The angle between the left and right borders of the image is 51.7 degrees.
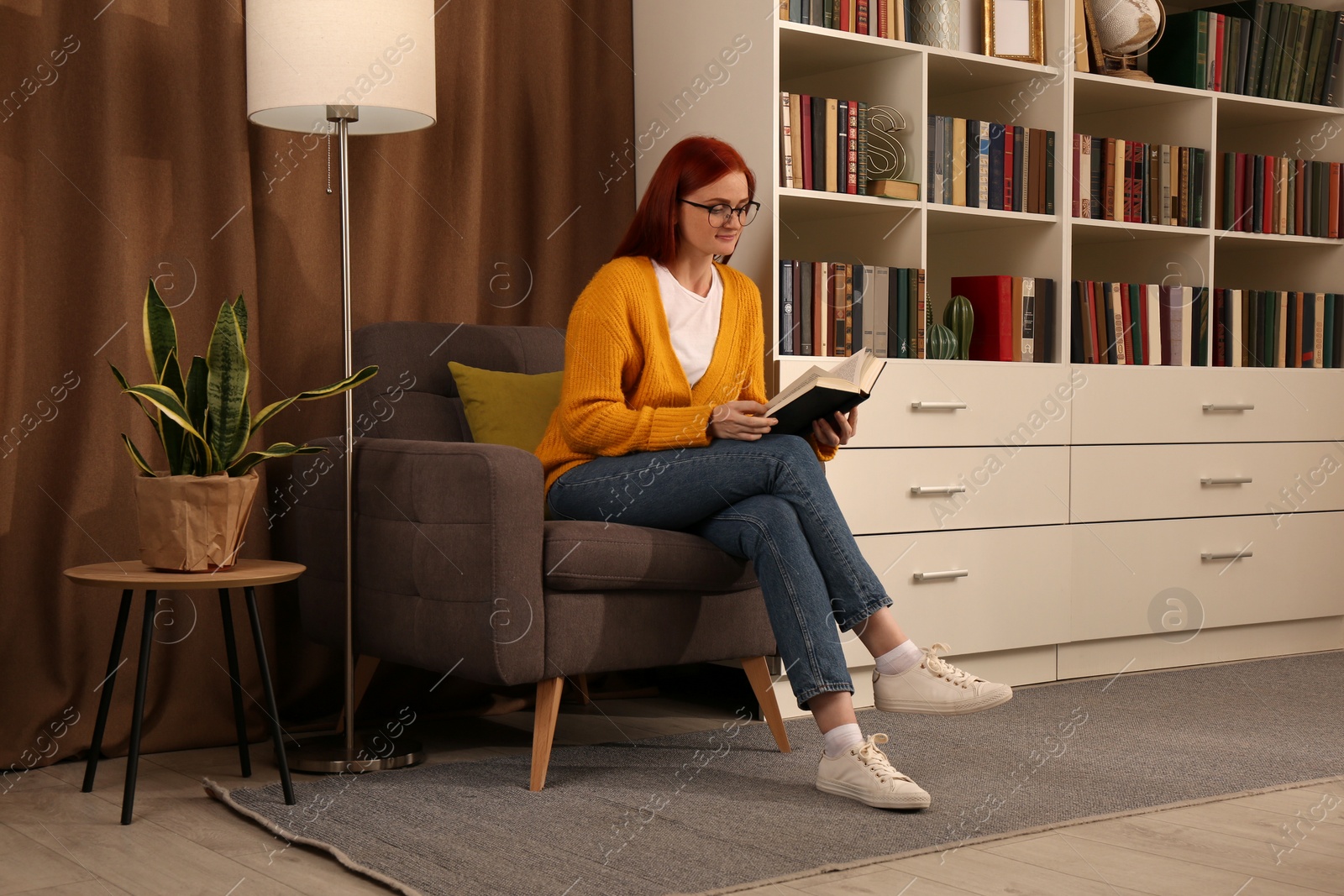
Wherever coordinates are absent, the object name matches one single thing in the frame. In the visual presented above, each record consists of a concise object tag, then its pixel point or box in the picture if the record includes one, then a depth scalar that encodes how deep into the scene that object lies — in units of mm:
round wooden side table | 1946
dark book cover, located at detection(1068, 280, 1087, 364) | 3174
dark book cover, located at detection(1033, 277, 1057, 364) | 3115
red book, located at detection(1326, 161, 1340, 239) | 3605
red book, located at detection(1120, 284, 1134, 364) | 3244
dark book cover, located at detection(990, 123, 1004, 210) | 3074
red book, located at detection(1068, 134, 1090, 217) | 3188
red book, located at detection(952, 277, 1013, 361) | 3059
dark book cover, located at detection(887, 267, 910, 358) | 2922
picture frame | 3064
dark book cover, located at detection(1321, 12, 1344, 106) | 3588
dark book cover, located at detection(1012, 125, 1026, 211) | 3105
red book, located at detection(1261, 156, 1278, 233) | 3502
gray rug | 1737
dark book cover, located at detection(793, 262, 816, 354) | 2803
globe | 3252
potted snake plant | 2008
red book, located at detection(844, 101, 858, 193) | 2887
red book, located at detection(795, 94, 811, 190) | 2801
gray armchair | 2072
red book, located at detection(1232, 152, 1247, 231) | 3459
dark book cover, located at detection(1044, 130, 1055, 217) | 3152
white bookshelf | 2820
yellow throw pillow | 2516
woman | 2068
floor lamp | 2172
